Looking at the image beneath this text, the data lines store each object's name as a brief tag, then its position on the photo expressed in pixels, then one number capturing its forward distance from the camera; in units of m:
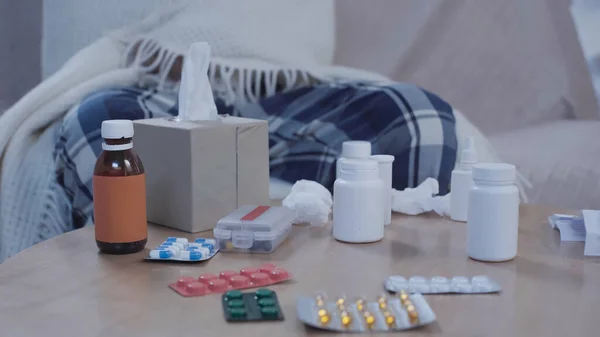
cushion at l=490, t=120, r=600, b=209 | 1.88
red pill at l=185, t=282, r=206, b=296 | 1.28
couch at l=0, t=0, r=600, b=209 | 1.89
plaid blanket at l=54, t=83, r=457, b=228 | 1.80
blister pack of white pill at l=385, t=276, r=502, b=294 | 1.28
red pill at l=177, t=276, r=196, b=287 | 1.29
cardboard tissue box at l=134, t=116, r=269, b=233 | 1.47
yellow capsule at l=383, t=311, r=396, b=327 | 1.20
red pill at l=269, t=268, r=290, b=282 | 1.31
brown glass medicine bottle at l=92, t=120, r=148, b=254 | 1.39
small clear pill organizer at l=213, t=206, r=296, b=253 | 1.41
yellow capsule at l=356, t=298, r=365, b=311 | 1.23
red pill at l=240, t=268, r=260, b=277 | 1.32
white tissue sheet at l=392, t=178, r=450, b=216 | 1.58
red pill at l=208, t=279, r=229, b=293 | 1.29
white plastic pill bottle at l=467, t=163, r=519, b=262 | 1.36
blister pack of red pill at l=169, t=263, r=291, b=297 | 1.28
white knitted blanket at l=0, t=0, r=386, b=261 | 1.95
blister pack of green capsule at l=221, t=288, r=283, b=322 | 1.22
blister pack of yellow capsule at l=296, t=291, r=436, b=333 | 1.20
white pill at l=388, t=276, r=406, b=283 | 1.30
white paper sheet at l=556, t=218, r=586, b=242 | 1.47
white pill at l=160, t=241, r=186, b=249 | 1.40
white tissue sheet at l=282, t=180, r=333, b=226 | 1.52
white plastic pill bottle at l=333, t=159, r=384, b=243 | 1.41
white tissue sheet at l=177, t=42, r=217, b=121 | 1.54
